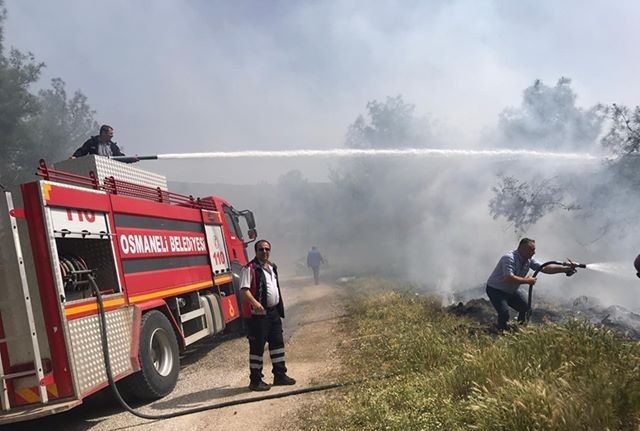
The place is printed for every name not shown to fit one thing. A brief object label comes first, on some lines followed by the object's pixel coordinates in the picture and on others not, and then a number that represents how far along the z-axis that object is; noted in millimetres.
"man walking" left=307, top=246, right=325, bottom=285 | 23047
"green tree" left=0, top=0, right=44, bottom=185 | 26547
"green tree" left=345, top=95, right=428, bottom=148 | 36000
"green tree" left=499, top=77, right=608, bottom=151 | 15203
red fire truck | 4691
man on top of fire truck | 8266
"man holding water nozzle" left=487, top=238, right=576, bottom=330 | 6988
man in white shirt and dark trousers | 6055
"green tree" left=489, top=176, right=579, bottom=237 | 14352
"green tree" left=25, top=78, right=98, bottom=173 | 29422
